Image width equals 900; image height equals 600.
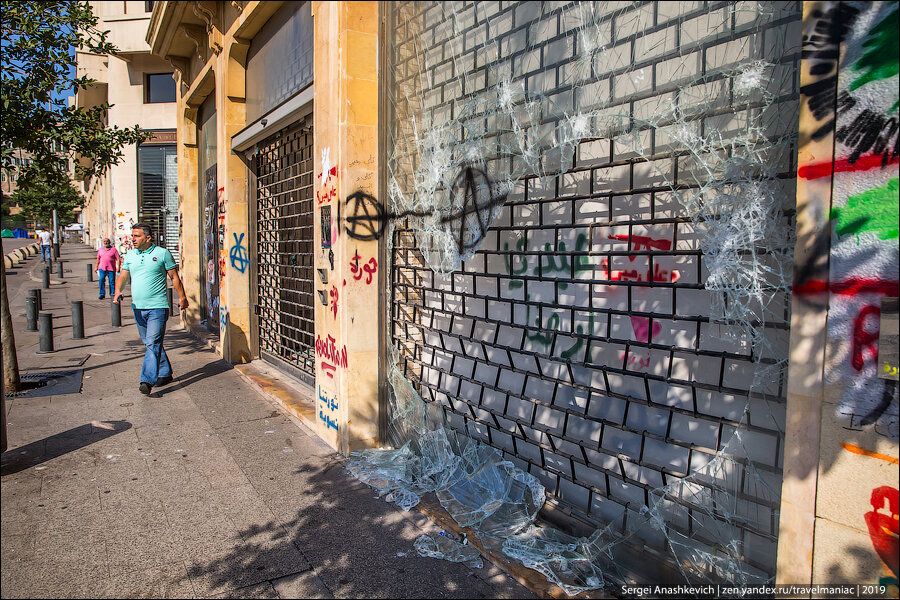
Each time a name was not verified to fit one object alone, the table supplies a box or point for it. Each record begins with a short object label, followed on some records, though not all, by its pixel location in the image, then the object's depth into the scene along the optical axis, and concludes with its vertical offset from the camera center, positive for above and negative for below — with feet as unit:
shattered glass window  8.39 -0.25
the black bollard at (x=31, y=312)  34.96 -3.46
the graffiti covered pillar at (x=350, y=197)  15.24 +1.68
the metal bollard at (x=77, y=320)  32.94 -3.71
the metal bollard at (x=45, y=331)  28.58 -3.82
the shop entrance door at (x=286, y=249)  22.49 +0.37
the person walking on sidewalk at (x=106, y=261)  50.34 -0.37
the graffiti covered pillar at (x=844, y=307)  6.22 -0.56
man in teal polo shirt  20.72 -1.32
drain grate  20.92 -5.03
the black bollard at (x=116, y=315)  37.32 -3.89
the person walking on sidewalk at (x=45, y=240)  86.00 +2.56
